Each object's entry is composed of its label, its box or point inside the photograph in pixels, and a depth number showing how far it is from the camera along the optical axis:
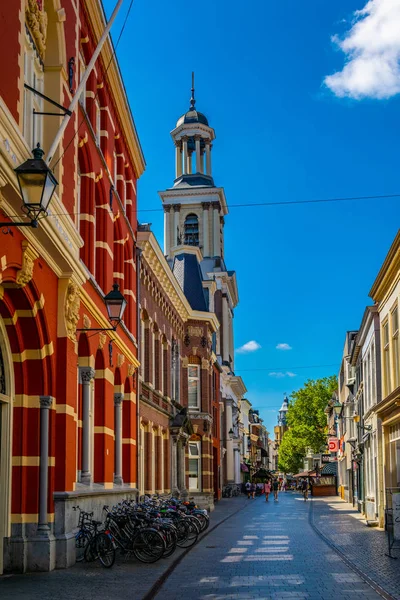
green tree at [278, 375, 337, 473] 81.50
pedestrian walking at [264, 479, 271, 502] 59.64
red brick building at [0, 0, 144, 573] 12.90
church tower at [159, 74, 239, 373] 68.81
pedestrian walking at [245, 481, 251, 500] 68.69
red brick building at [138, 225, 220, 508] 29.25
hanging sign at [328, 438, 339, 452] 60.28
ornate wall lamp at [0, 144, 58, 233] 10.13
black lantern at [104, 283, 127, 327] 18.06
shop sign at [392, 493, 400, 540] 17.50
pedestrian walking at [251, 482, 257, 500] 67.68
